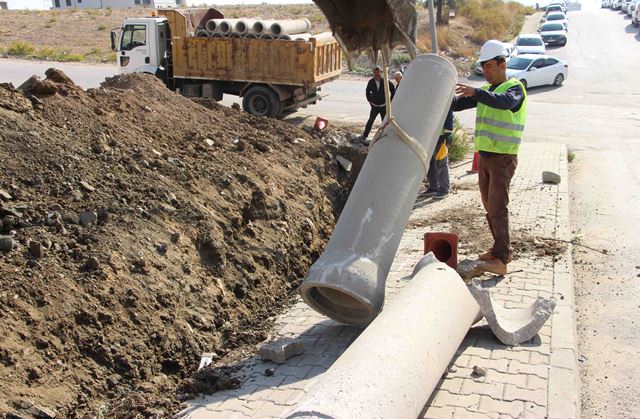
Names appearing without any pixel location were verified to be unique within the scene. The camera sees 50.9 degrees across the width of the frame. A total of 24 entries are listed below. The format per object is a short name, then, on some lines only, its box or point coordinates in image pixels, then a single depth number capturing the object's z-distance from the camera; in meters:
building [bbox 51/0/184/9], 91.00
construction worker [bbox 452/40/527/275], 6.79
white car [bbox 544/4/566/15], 62.88
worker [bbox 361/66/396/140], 13.46
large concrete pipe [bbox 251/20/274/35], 15.95
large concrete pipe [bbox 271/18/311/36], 15.96
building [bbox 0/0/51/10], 87.10
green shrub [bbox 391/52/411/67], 30.89
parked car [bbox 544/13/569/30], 52.75
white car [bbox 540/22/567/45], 43.91
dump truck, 15.92
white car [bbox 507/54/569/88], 25.77
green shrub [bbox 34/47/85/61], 33.53
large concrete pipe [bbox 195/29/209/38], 16.52
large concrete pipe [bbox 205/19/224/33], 16.28
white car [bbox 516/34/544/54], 33.50
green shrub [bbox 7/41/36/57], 35.31
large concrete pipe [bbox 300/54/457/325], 5.39
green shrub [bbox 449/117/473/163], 12.88
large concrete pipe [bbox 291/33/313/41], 15.89
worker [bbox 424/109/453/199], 10.24
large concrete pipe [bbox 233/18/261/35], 16.00
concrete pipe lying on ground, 3.62
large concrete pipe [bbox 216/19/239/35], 16.12
